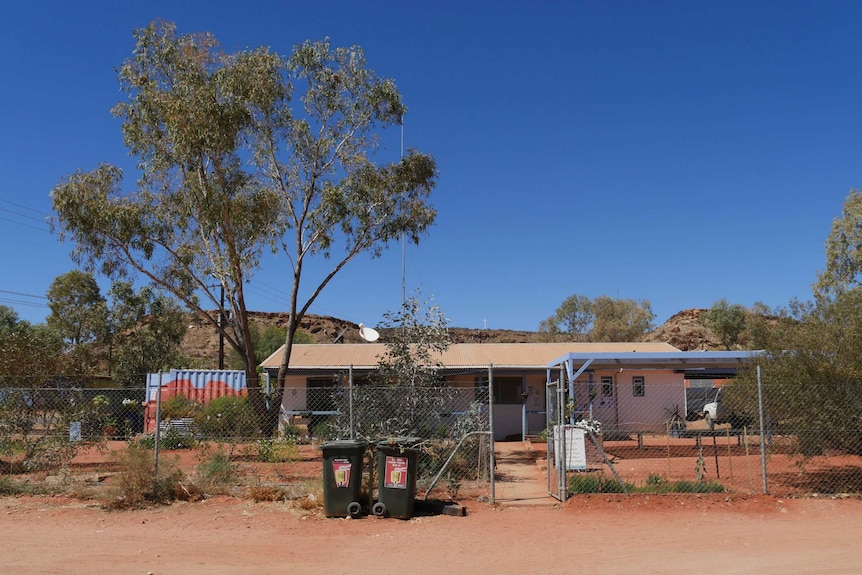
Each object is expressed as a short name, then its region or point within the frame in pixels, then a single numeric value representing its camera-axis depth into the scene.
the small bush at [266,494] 10.28
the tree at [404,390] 11.38
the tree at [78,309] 40.38
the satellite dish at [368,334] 15.54
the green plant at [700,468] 11.70
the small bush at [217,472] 11.04
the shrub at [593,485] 10.48
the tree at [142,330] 39.84
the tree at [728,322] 56.41
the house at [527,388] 23.98
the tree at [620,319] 57.19
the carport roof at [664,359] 18.25
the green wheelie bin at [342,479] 9.38
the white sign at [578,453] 13.89
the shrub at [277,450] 12.85
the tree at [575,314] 62.34
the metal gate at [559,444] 10.10
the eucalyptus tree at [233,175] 17.92
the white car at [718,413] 23.88
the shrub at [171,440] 16.50
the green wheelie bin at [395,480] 9.32
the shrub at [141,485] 10.09
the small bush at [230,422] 14.90
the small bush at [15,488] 10.88
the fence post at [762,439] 10.04
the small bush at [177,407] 21.32
